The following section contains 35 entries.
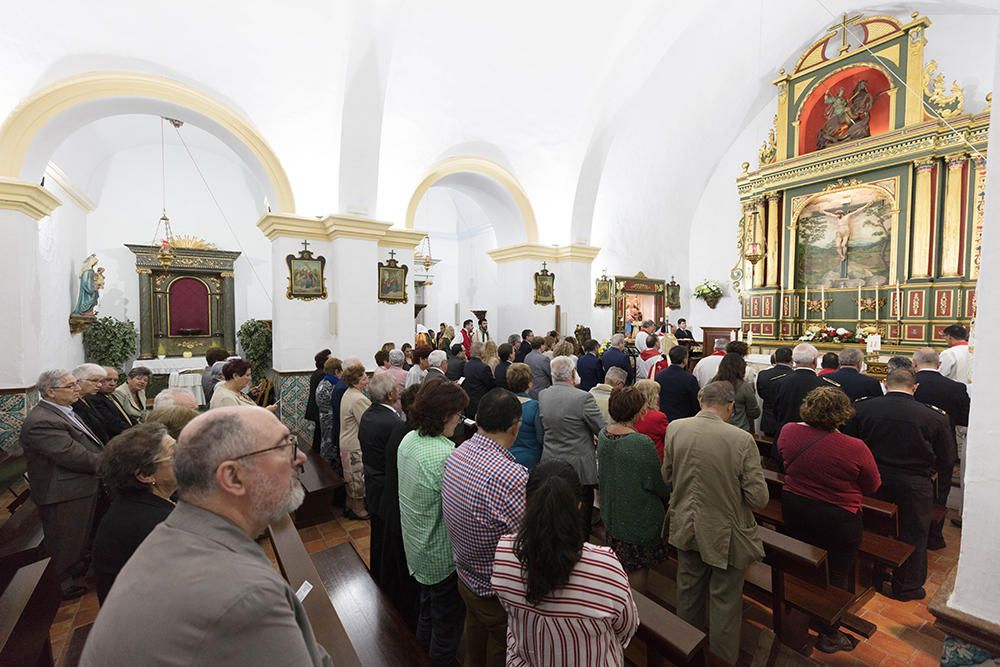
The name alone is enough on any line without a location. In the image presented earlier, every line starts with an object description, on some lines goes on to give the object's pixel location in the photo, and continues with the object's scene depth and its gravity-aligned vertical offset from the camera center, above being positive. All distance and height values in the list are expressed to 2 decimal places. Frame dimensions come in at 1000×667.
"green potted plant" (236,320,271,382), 11.77 -0.70
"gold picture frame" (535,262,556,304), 10.99 +0.74
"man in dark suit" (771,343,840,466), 4.45 -0.61
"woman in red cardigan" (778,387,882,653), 2.83 -1.00
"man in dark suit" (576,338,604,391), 6.97 -0.76
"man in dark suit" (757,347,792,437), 5.13 -0.68
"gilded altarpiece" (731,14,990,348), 9.58 +2.85
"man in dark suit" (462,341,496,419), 5.87 -0.77
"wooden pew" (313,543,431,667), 2.39 -1.69
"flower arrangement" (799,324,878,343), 10.51 -0.33
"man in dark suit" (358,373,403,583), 3.25 -0.85
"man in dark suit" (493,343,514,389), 6.16 -0.63
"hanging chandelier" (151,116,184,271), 11.98 +2.40
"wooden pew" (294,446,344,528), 4.71 -1.81
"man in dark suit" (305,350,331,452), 5.72 -1.00
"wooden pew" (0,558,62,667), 2.17 -1.47
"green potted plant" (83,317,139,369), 10.62 -0.61
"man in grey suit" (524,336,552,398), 6.35 -0.71
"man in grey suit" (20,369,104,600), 3.37 -1.11
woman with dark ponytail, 1.54 -0.90
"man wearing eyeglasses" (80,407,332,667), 0.97 -0.57
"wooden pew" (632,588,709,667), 1.95 -1.33
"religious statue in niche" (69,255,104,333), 10.01 +0.35
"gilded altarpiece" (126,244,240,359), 12.05 +0.38
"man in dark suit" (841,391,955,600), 3.37 -0.99
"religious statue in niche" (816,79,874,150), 10.98 +4.80
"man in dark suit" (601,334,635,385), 6.91 -0.59
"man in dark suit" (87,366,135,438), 4.41 -0.88
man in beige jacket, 2.57 -1.06
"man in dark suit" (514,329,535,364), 7.85 -0.54
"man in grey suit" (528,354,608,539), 3.56 -0.82
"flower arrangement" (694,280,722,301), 14.33 +0.88
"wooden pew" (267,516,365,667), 1.97 -1.35
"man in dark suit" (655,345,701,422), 4.81 -0.77
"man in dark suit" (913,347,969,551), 4.18 -0.68
